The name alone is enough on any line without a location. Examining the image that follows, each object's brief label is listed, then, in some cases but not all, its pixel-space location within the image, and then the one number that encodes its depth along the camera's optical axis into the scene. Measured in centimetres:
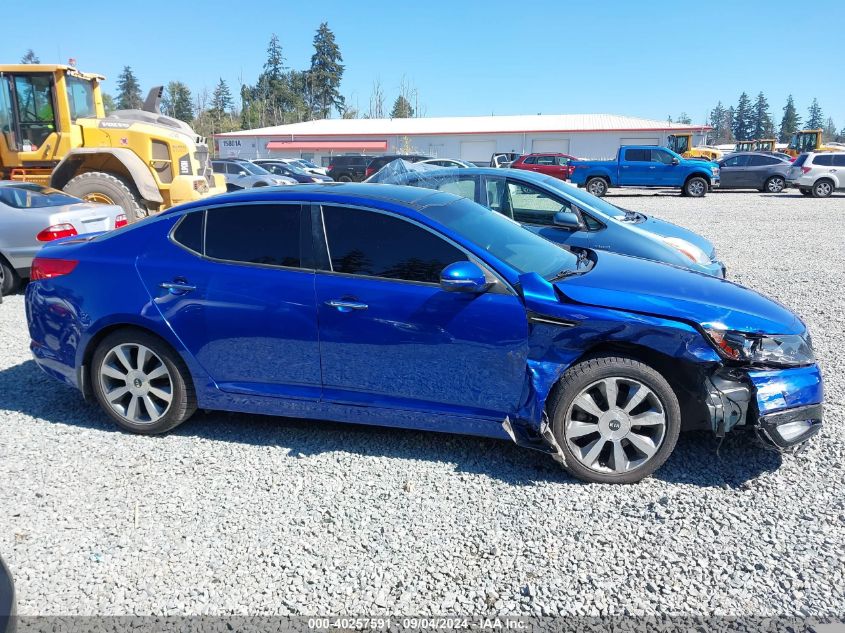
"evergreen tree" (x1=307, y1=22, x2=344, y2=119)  9912
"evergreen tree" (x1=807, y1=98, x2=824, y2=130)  15419
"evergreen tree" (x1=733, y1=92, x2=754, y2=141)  14212
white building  5303
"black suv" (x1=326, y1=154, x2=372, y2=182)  3412
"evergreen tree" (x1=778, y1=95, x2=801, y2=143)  13300
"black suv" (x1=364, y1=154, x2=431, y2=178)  3083
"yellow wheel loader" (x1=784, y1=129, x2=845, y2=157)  4525
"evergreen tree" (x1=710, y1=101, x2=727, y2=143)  17112
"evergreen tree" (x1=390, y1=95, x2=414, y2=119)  9494
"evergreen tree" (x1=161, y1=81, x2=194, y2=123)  8762
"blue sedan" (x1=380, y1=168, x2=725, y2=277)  671
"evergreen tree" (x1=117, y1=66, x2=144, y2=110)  11114
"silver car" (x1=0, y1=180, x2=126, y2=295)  816
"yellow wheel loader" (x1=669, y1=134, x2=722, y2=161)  4328
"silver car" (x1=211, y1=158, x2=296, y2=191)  2178
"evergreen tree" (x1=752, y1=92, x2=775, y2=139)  13779
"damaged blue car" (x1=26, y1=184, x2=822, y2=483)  353
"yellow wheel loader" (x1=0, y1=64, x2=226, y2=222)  1144
